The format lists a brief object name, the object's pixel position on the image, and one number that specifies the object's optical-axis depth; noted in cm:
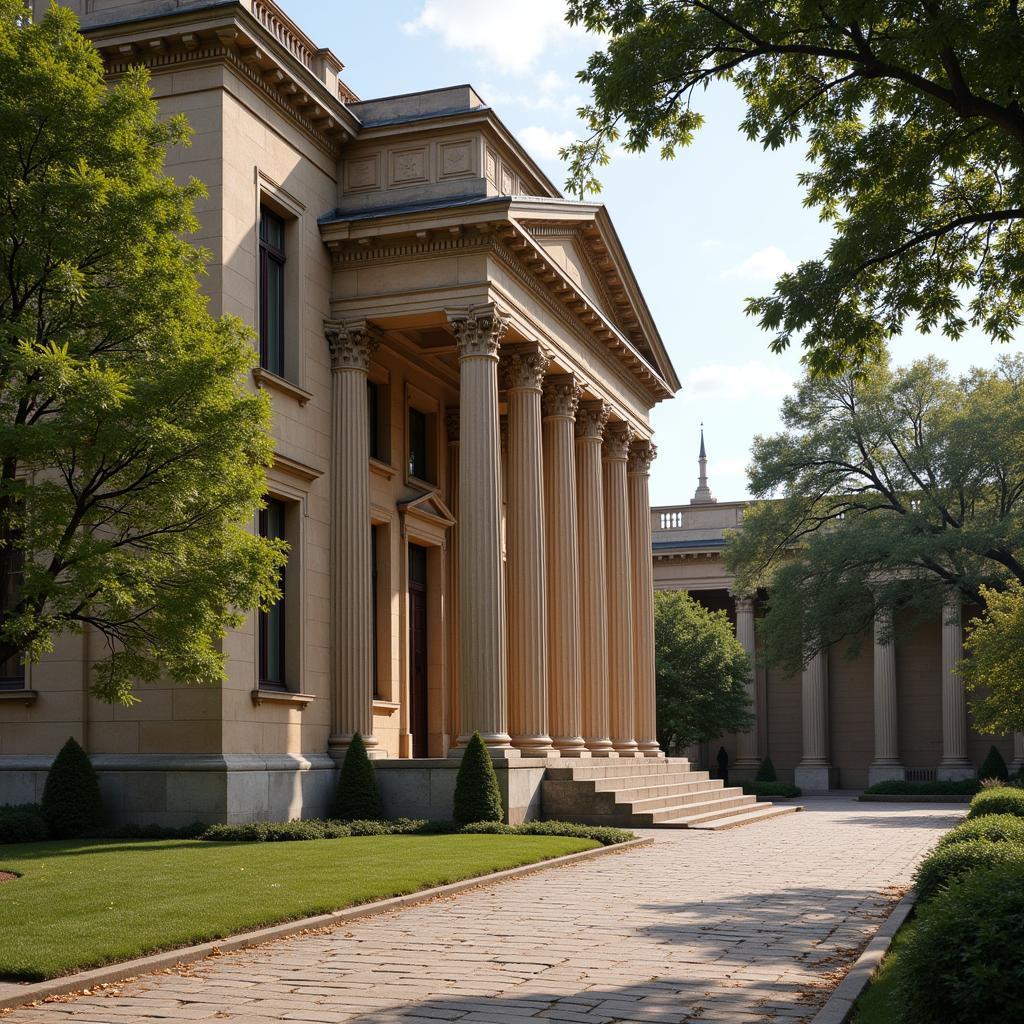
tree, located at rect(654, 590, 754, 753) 5134
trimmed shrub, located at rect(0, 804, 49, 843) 1983
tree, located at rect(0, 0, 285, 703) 1576
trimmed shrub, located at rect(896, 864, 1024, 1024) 649
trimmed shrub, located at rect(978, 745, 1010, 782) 5006
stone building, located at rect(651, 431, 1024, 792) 5591
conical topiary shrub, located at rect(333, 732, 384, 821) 2441
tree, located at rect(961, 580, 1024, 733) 3122
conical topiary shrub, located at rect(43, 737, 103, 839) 2114
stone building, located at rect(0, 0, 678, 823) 2291
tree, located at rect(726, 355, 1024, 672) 4306
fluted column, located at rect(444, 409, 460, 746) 3369
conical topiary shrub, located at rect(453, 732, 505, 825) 2397
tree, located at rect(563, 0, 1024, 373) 1341
